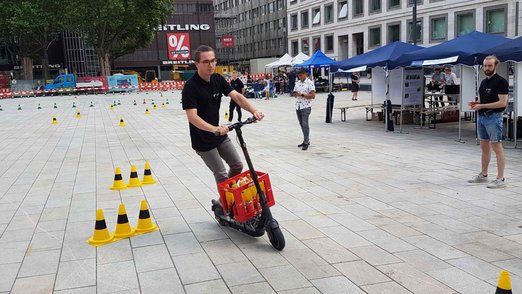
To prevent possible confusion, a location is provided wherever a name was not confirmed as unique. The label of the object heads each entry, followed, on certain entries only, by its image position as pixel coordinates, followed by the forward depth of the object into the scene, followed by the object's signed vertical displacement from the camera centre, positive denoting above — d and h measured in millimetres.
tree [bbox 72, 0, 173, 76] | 44625 +7264
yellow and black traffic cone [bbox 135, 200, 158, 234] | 5384 -1451
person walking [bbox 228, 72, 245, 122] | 16469 +142
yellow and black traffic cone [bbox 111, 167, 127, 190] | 7492 -1382
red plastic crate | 4824 -1110
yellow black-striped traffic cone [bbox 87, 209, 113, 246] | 5047 -1466
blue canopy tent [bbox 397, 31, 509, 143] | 10930 +721
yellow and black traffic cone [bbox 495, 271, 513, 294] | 2727 -1170
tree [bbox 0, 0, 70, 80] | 46375 +8009
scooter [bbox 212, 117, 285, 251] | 4652 -1341
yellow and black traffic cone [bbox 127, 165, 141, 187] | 7629 -1372
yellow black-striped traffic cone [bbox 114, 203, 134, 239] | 5222 -1440
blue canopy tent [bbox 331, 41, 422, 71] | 13922 +847
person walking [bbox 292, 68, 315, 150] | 10727 -221
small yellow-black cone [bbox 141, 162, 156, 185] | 7834 -1385
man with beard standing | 6809 -431
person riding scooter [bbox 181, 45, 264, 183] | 4871 -196
